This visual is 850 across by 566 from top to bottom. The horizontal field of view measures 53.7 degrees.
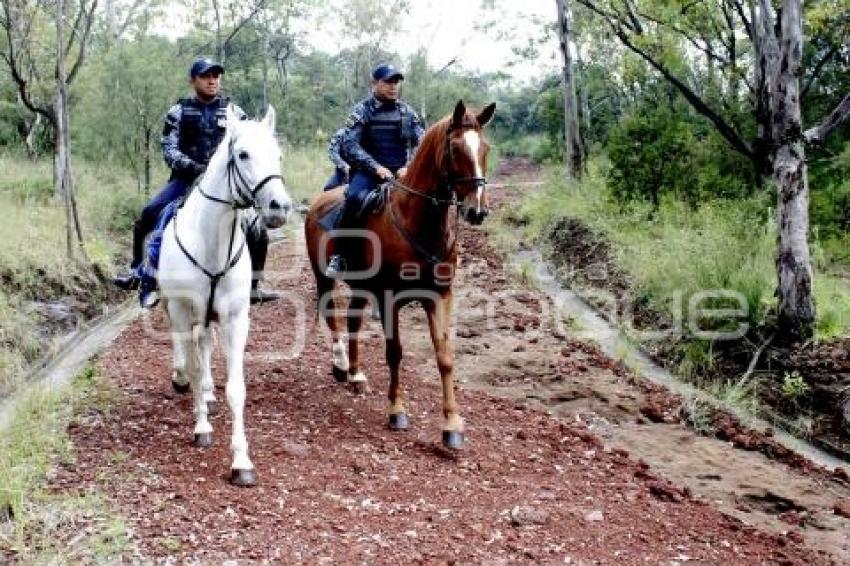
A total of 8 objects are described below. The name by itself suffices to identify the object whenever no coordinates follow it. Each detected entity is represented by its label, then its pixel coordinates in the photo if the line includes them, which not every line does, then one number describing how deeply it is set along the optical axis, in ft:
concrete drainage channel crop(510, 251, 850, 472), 24.26
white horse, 17.20
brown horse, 19.11
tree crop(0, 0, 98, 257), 39.65
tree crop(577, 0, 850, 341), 27.35
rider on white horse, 21.24
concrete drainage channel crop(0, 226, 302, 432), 23.91
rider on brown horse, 22.88
